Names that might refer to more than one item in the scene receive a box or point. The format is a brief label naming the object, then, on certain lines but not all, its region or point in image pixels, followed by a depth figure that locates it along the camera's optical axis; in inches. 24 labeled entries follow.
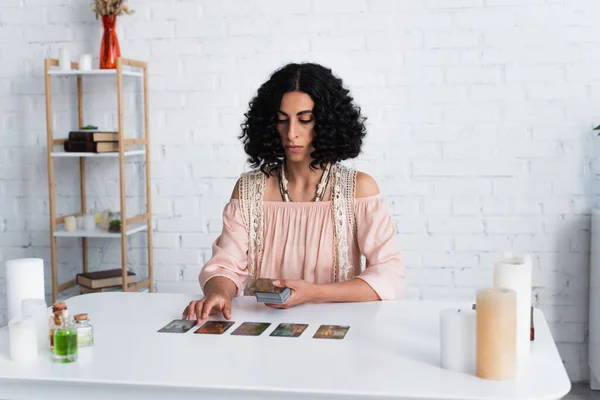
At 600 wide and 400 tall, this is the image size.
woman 93.7
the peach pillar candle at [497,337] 56.9
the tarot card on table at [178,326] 73.5
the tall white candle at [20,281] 71.7
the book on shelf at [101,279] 138.7
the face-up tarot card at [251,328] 71.7
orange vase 137.6
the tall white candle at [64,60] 136.6
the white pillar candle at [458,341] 59.1
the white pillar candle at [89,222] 141.3
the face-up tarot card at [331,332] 70.1
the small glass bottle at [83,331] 67.1
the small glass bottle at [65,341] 63.4
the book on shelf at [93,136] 135.2
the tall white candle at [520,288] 62.9
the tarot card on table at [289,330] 70.8
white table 56.5
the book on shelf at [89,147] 135.5
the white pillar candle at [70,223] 140.5
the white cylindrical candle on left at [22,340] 64.4
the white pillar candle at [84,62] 136.7
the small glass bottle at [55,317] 63.9
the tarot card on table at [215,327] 72.6
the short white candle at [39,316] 66.9
